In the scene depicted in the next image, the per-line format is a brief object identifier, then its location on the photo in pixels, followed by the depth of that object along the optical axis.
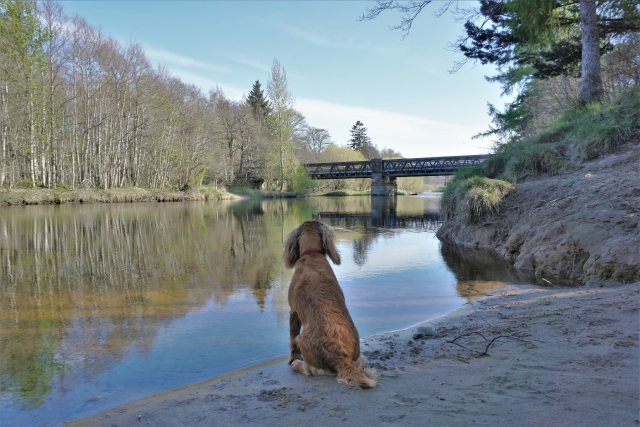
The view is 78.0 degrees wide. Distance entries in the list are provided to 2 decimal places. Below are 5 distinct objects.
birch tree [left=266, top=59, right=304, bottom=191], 52.28
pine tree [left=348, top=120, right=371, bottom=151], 99.25
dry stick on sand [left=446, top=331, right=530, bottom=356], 3.50
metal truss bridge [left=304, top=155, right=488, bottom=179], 54.40
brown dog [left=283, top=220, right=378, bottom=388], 3.14
